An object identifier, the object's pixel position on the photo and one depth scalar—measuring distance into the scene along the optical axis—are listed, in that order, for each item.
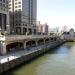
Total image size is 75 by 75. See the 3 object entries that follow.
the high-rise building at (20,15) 50.97
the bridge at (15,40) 16.39
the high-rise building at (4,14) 38.09
